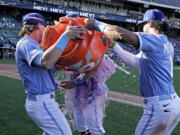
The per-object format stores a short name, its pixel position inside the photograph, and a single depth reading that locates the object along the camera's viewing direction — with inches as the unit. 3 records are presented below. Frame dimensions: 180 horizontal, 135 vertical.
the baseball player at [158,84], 113.3
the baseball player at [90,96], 143.5
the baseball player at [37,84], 108.4
